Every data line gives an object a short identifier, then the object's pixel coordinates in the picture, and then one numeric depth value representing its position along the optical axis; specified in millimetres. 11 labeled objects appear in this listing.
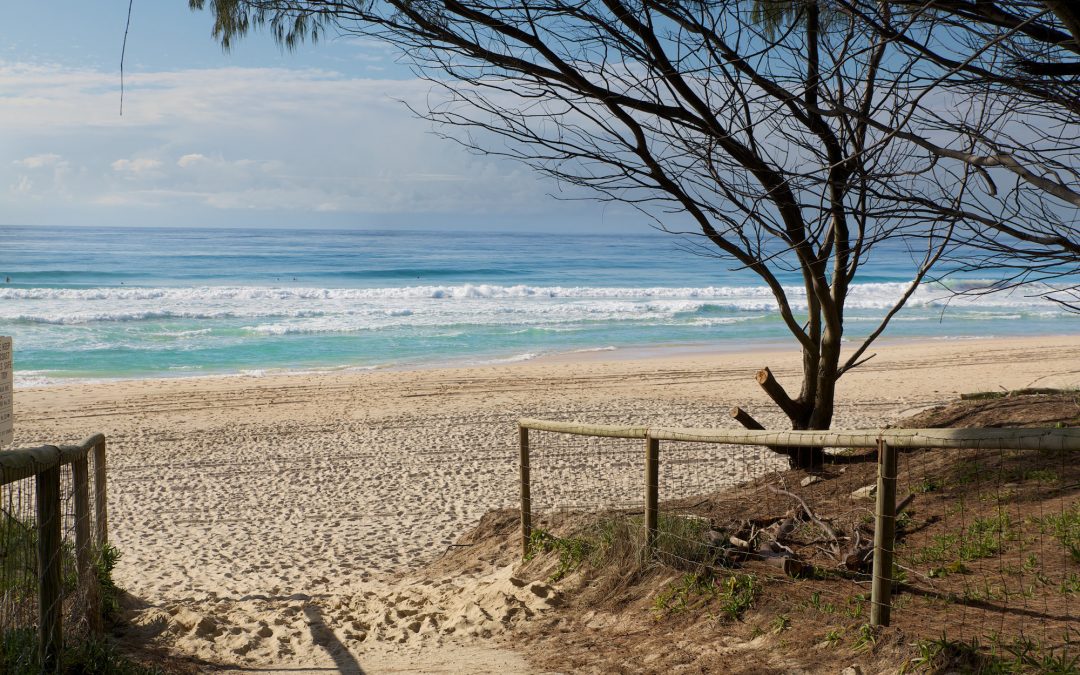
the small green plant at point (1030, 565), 4426
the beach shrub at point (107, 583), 5168
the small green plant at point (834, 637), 3950
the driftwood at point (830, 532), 5038
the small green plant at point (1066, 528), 4574
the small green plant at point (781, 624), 4219
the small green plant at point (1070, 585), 4117
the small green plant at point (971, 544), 4773
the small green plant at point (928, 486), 5988
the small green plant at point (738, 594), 4512
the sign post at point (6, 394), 4961
